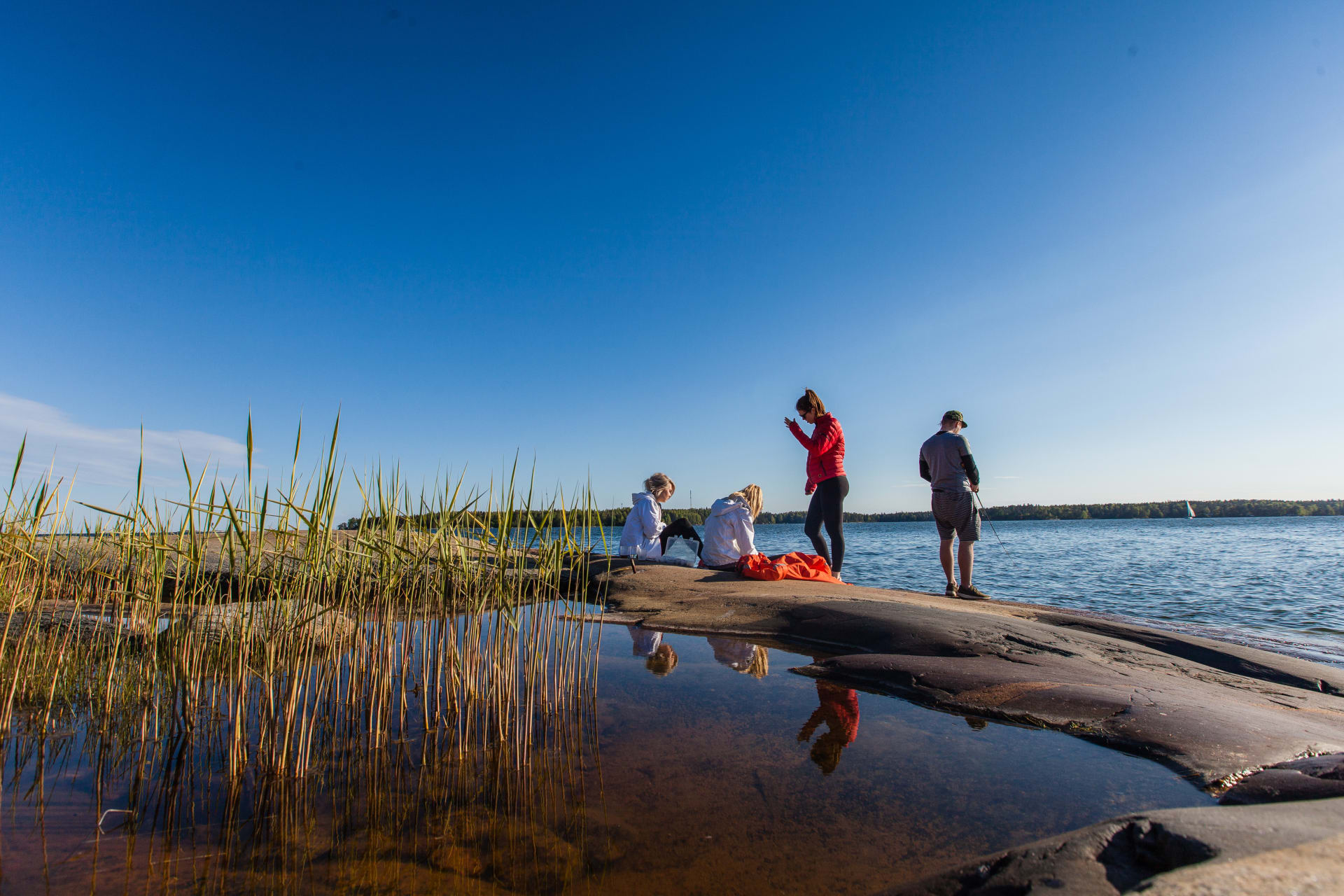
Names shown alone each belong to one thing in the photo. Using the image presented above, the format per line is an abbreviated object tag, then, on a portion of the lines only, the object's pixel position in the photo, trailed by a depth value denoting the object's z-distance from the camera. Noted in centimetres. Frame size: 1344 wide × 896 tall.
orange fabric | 744
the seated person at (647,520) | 855
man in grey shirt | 730
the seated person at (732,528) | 796
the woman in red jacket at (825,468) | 782
